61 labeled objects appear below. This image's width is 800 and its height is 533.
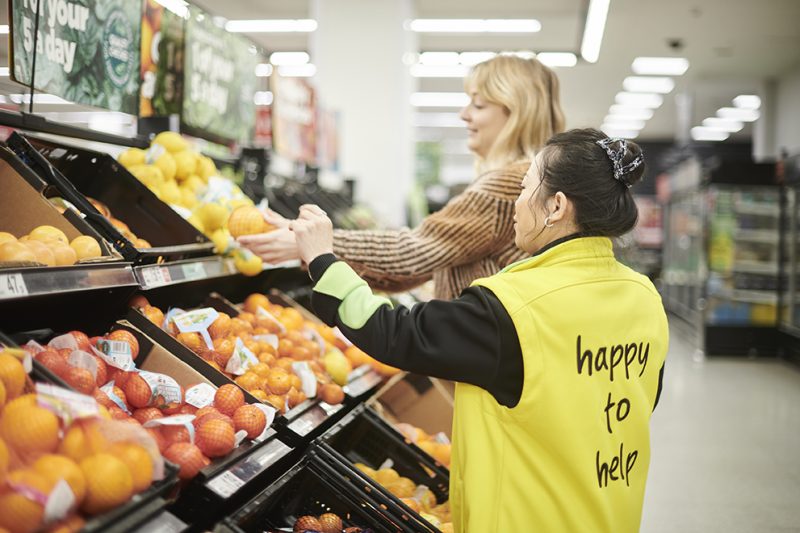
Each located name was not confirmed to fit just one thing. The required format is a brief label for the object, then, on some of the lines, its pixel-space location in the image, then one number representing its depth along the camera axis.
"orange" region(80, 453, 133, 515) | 1.19
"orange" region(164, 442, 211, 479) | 1.50
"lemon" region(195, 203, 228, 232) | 2.59
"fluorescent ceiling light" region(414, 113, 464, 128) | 19.45
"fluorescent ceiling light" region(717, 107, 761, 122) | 15.70
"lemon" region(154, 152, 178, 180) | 2.69
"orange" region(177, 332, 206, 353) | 2.10
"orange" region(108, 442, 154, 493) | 1.25
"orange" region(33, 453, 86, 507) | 1.16
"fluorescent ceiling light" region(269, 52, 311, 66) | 12.82
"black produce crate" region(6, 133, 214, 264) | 2.33
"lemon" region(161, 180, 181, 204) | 2.62
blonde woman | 2.39
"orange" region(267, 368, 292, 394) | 2.16
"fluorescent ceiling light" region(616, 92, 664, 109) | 16.28
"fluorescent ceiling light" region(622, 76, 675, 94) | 14.74
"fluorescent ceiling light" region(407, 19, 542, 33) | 10.80
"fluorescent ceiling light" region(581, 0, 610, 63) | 8.47
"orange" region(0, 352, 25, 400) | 1.30
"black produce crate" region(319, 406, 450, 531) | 2.50
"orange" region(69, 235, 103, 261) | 1.89
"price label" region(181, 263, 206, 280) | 2.22
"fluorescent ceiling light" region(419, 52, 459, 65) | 12.23
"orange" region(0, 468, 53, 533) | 1.09
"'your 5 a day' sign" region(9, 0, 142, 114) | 2.00
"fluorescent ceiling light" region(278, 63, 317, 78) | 13.91
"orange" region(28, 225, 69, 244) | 1.84
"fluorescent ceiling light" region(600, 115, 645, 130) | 19.44
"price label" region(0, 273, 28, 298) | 1.42
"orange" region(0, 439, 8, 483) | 1.15
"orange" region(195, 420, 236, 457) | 1.62
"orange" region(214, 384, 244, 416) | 1.85
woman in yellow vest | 1.52
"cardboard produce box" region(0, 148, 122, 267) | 1.96
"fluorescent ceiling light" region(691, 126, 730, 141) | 18.23
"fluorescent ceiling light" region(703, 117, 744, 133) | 16.75
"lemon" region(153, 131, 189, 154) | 2.81
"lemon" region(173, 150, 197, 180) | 2.80
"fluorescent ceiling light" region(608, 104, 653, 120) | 17.81
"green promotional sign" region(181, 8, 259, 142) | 3.20
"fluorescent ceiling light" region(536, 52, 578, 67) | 11.85
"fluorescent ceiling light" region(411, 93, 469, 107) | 16.41
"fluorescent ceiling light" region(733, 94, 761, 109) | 14.88
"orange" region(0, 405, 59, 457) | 1.22
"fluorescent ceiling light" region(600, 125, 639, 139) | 21.19
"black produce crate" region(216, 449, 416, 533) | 1.86
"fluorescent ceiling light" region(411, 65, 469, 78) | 13.35
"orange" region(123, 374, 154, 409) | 1.77
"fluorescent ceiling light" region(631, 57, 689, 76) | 13.12
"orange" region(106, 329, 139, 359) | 1.88
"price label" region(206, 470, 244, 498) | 1.51
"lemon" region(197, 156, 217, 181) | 2.94
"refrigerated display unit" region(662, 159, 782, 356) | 9.50
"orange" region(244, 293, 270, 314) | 2.77
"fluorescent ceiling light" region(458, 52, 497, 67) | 12.01
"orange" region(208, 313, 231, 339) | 2.24
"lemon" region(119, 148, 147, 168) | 2.66
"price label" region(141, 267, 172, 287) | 2.00
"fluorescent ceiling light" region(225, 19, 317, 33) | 11.28
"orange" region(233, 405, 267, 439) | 1.78
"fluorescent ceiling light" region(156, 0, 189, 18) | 3.14
